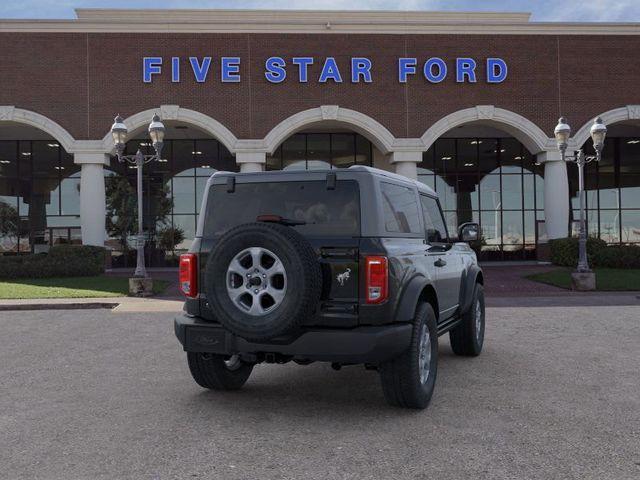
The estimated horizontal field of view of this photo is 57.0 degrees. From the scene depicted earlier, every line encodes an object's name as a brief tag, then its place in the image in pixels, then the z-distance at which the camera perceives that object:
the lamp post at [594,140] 16.97
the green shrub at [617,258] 22.00
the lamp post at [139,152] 16.62
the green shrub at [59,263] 20.55
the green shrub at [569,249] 22.48
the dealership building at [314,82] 23.86
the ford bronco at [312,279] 4.63
